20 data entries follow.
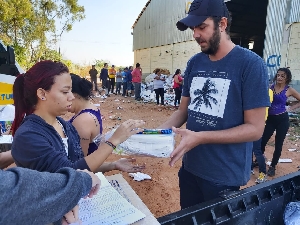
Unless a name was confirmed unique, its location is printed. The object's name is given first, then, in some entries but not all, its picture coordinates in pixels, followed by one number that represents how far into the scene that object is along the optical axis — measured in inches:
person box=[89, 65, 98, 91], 666.2
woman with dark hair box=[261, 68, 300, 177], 161.8
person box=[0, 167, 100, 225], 25.8
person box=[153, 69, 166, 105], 459.5
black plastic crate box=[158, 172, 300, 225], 49.2
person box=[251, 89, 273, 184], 158.8
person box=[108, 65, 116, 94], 664.5
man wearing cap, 58.8
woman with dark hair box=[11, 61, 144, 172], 49.3
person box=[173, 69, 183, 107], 433.1
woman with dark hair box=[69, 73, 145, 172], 73.5
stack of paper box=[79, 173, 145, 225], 42.4
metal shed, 358.9
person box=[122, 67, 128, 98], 632.0
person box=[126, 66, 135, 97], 634.4
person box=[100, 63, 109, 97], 662.5
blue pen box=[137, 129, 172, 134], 63.2
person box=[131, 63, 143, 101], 534.0
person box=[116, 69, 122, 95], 648.4
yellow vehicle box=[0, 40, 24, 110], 137.1
